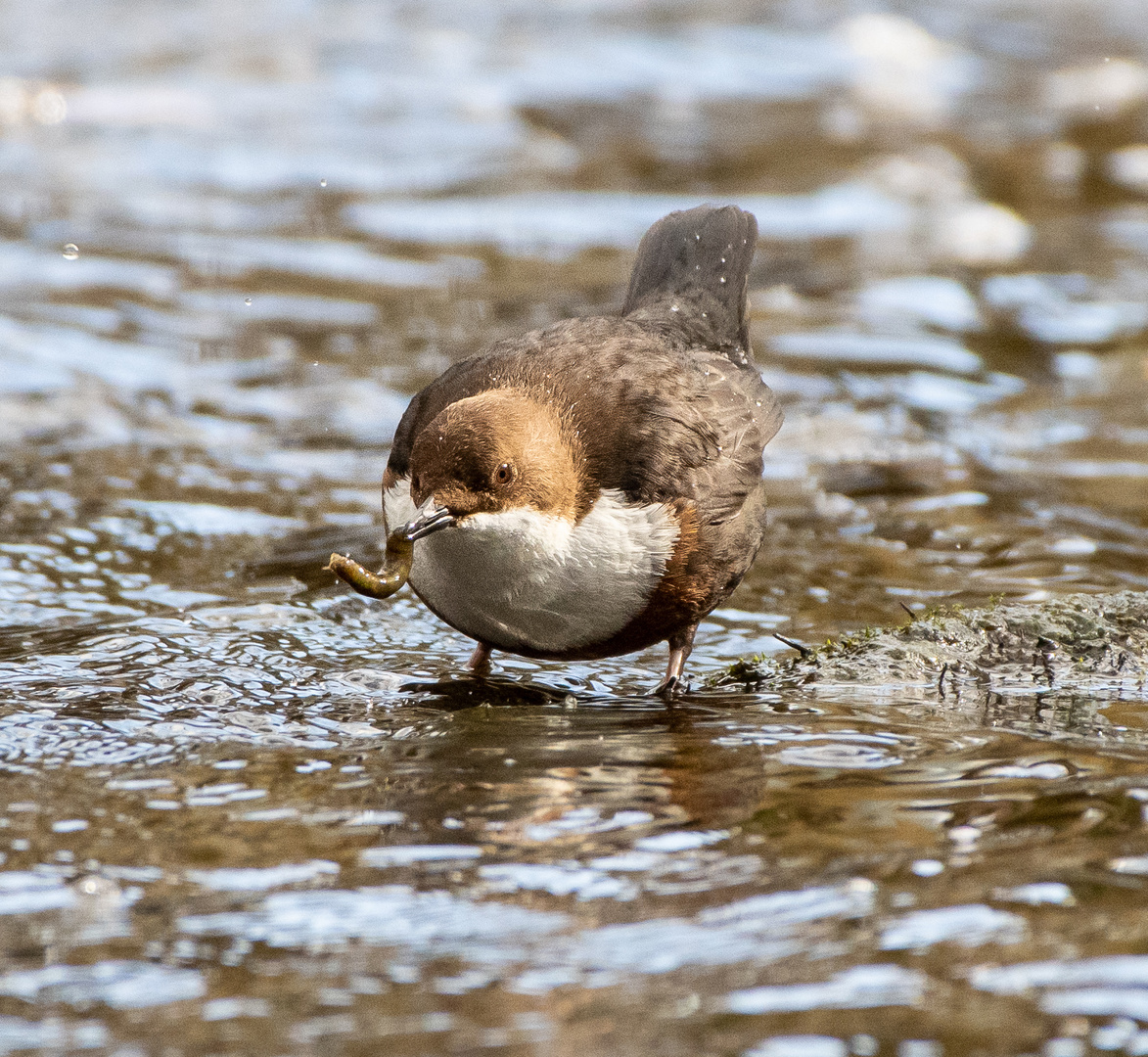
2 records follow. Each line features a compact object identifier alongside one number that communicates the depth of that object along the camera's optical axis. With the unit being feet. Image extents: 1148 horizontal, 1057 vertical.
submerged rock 25.59
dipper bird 23.31
